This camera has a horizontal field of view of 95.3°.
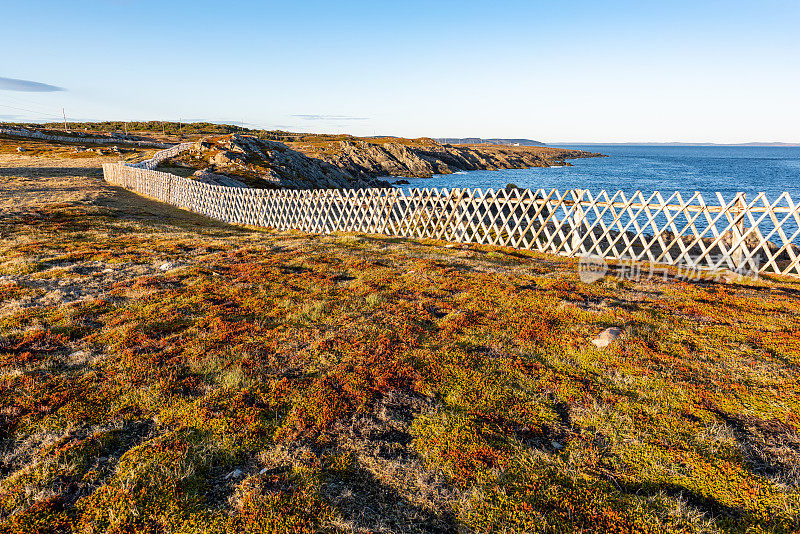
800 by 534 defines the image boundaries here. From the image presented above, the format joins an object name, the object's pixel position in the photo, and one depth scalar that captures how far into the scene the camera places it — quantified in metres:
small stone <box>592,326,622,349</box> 7.28
